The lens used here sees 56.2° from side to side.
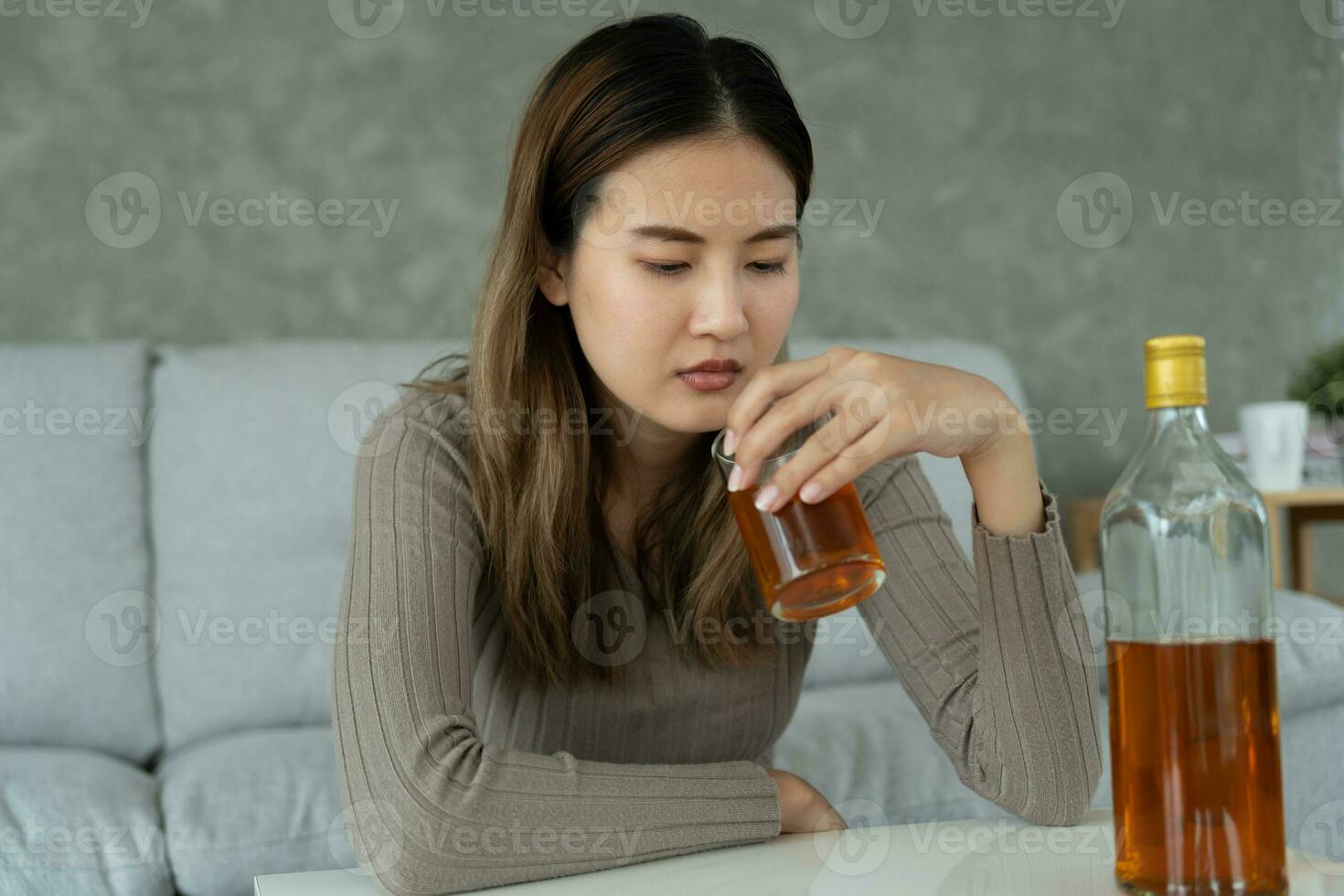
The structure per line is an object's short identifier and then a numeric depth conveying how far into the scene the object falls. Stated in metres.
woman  0.87
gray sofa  1.76
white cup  2.60
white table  0.75
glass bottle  0.61
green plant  2.79
